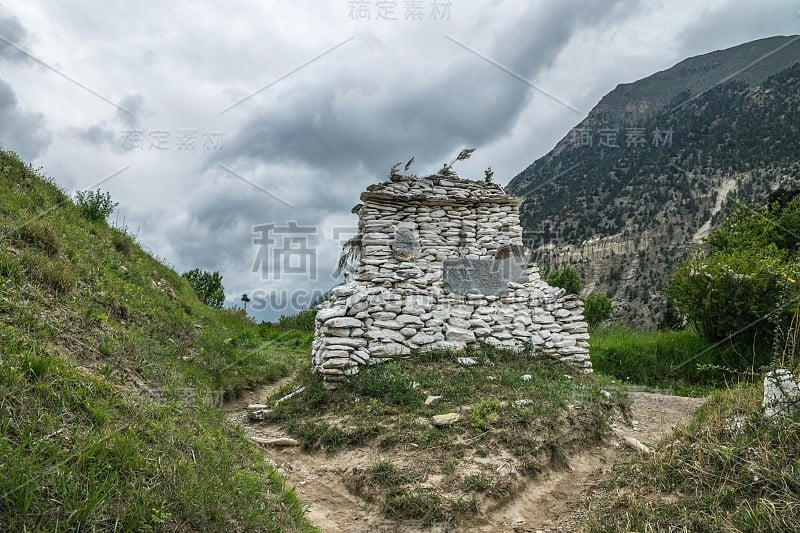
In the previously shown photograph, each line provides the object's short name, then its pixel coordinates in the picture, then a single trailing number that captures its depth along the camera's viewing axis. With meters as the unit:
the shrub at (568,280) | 26.62
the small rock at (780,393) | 3.84
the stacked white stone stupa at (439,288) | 7.30
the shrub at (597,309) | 22.55
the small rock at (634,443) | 5.42
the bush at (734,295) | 11.81
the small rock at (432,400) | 5.86
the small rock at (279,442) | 5.64
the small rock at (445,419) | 5.33
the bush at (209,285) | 20.16
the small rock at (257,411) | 6.67
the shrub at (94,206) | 9.41
